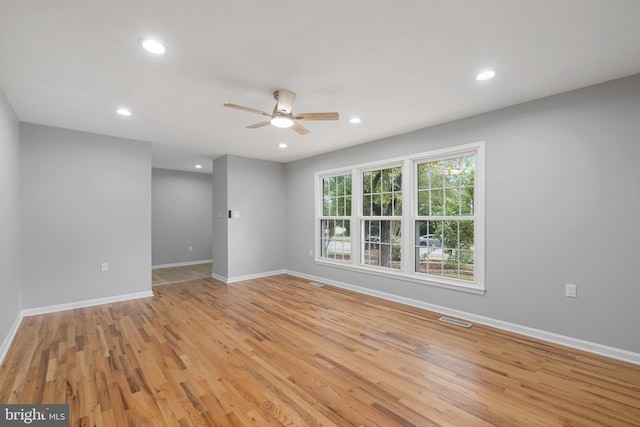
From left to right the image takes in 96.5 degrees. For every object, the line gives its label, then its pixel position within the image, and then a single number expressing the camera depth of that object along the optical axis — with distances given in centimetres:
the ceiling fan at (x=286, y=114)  270
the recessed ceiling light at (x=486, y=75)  248
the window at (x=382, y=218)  449
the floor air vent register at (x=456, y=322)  337
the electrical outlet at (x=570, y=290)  281
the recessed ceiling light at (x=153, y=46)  202
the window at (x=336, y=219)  536
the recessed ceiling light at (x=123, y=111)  329
